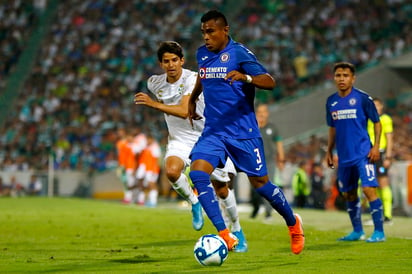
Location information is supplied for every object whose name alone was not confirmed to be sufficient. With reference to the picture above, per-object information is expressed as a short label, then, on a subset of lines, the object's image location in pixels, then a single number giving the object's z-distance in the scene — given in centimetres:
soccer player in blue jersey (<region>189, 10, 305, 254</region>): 1869
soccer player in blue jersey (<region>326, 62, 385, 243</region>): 2444
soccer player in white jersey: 2252
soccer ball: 1716
